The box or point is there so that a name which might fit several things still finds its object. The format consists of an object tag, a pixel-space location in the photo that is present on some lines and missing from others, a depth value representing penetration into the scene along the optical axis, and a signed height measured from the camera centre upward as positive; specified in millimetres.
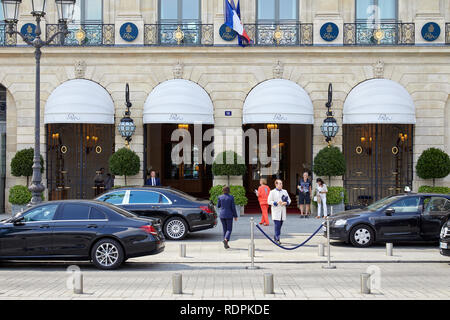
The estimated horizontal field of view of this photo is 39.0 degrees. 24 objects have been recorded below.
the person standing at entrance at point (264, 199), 22359 -1018
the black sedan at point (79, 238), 13438 -1429
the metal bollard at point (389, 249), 15797 -1979
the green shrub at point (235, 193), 24656 -896
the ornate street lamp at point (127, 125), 25344 +1810
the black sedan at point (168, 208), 18594 -1104
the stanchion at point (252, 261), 14109 -2020
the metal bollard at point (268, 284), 10810 -1943
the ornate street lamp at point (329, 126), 25172 +1747
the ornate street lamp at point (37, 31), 16953 +3840
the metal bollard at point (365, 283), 10703 -1914
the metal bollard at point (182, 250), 15552 -1969
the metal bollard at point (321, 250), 15702 -1979
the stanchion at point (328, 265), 14117 -2120
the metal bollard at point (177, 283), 10703 -1905
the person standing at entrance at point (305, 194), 24553 -936
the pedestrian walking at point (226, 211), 17031 -1100
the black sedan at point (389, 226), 17359 -1530
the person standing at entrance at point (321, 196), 24031 -989
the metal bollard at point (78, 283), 10805 -1916
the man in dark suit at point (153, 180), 23984 -373
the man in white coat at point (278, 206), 17469 -1008
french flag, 24938 +5919
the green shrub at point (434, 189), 24281 -737
